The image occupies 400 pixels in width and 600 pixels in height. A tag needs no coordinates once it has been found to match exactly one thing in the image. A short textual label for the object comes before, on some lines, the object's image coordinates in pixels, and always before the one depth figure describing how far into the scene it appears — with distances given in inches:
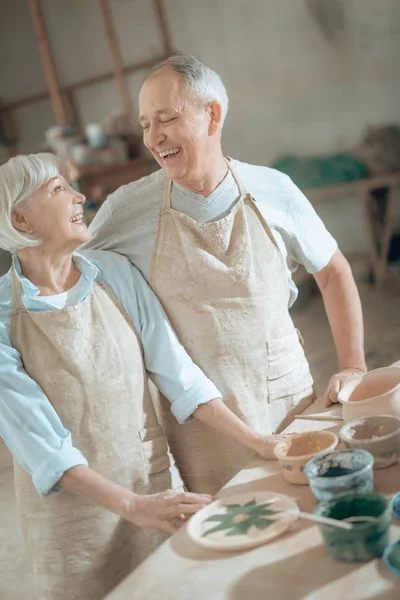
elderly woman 80.5
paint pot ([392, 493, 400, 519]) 56.8
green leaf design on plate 60.5
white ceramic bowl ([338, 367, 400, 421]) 72.1
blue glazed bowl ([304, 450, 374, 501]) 59.6
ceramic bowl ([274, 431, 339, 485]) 66.4
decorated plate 58.6
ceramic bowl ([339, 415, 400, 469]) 65.7
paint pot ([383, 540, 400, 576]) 50.4
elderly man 88.4
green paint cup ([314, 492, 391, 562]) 52.1
